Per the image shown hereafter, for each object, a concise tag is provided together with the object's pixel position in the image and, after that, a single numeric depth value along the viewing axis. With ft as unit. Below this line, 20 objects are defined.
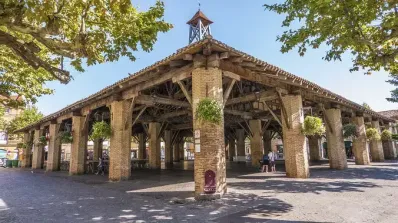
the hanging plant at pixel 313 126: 33.37
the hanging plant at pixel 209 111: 22.77
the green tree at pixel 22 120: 105.70
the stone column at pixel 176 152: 106.01
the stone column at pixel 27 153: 87.11
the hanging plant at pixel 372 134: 57.52
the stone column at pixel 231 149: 103.97
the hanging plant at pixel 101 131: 37.17
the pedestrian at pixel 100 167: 51.60
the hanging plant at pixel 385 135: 66.33
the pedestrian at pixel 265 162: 45.88
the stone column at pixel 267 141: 88.97
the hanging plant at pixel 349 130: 49.49
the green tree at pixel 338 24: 17.85
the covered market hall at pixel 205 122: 24.02
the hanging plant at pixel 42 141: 65.26
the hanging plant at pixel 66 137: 51.23
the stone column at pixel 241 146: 84.07
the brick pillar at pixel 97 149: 69.15
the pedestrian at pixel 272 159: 46.53
